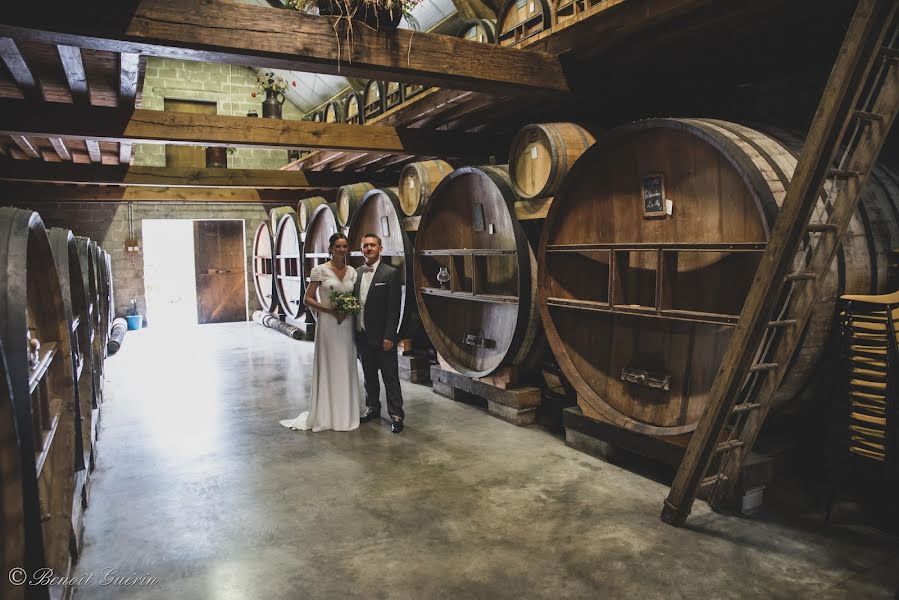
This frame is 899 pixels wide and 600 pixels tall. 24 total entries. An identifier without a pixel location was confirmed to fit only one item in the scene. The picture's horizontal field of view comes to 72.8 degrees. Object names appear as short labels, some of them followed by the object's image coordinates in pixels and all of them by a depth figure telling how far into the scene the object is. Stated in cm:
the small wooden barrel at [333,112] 823
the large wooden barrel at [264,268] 1140
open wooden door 1262
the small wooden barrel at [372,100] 711
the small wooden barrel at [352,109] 809
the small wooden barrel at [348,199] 712
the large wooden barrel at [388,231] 583
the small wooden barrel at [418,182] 552
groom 461
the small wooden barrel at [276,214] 1013
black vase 830
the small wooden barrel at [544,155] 393
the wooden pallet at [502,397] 460
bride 455
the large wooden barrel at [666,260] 291
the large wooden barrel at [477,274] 439
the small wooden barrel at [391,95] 667
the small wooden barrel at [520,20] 424
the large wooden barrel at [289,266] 945
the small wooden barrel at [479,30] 488
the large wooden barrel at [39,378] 140
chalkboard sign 337
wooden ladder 249
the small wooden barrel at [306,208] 885
